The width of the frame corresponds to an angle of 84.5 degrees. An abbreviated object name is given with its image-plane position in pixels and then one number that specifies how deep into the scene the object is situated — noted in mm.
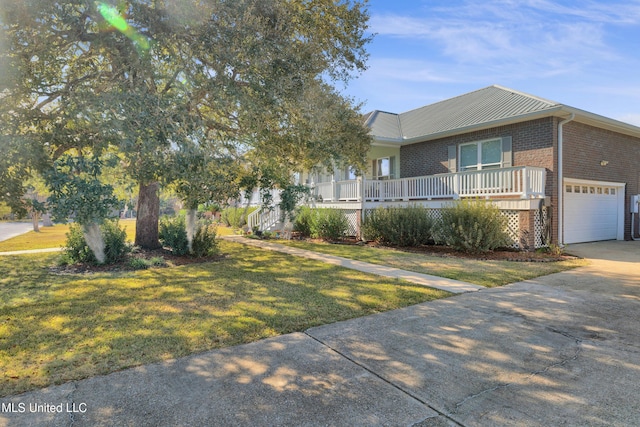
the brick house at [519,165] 11688
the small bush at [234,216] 23797
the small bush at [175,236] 10453
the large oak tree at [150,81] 5762
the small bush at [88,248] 9078
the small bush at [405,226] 12688
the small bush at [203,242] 10328
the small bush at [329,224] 16078
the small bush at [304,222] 17359
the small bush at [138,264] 8742
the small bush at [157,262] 9089
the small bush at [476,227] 10766
